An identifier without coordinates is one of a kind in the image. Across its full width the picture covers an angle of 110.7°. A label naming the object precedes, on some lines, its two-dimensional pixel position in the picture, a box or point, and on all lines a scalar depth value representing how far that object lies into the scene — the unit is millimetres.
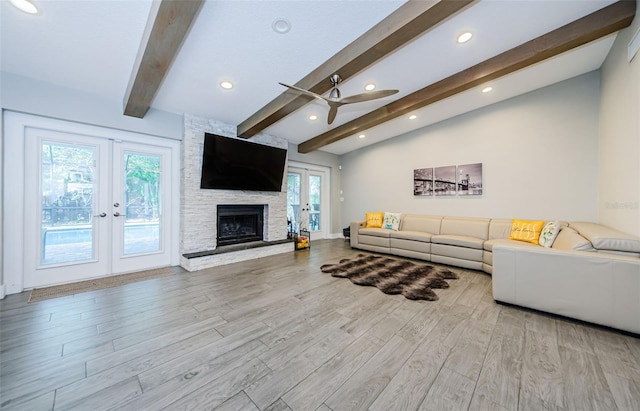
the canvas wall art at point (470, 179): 4523
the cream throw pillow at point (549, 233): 3178
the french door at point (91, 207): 2982
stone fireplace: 4000
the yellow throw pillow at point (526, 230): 3512
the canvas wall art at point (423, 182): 5199
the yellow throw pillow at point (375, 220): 5582
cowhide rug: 2875
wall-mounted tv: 4102
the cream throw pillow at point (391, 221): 5253
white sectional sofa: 1902
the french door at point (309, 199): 6234
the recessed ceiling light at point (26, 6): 1797
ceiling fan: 2682
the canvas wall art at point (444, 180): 4863
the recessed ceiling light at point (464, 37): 2439
